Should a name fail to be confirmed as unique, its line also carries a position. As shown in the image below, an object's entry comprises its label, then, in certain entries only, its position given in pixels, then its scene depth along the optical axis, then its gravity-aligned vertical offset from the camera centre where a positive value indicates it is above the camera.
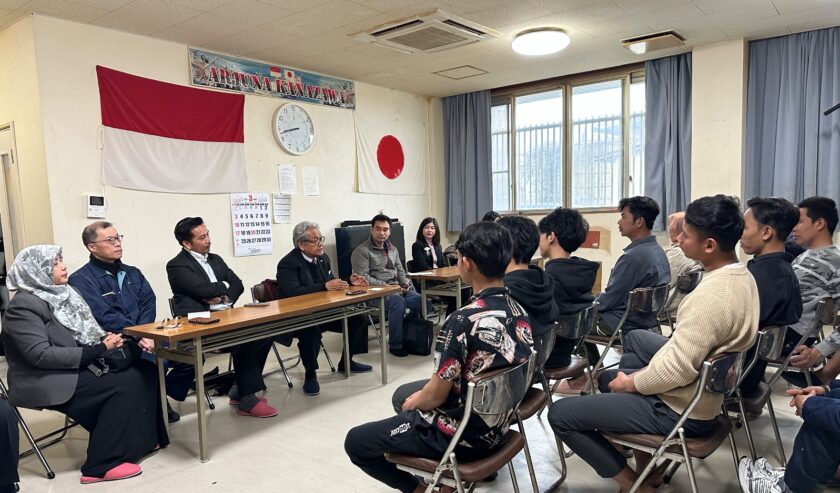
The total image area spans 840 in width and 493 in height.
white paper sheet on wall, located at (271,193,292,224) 5.34 -0.02
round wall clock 5.33 +0.77
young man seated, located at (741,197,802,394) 2.25 -0.32
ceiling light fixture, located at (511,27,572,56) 4.51 +1.32
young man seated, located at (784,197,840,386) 2.66 -0.40
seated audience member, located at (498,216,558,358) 2.23 -0.35
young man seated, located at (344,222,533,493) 1.67 -0.50
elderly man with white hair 3.75 -0.54
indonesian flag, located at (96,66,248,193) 4.16 +0.61
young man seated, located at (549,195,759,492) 1.74 -0.55
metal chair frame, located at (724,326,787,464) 2.01 -0.62
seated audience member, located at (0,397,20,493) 2.12 -0.90
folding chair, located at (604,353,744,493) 1.70 -0.82
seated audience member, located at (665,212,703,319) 3.65 -0.50
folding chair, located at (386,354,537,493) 1.61 -0.70
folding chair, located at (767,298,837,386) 2.51 -0.62
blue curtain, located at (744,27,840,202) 4.77 +0.65
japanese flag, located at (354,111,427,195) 6.27 +0.56
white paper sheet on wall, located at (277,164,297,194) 5.39 +0.28
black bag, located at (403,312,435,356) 4.54 -1.12
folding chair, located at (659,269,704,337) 3.52 -0.59
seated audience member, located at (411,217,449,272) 5.73 -0.51
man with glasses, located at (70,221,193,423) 2.90 -0.41
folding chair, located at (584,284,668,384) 2.95 -0.61
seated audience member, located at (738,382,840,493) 1.69 -0.83
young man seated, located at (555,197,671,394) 3.12 -0.45
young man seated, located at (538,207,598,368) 2.72 -0.37
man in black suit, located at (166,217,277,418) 3.32 -0.54
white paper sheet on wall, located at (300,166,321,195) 5.62 +0.26
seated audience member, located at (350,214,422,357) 4.63 -0.60
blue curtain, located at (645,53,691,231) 5.46 +0.61
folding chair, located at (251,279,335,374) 3.97 -0.64
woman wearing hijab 2.45 -0.73
